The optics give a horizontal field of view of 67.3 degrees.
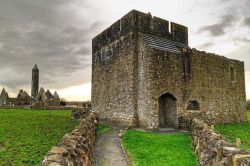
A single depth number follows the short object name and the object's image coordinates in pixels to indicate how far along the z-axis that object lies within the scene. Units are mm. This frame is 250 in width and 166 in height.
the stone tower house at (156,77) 12620
